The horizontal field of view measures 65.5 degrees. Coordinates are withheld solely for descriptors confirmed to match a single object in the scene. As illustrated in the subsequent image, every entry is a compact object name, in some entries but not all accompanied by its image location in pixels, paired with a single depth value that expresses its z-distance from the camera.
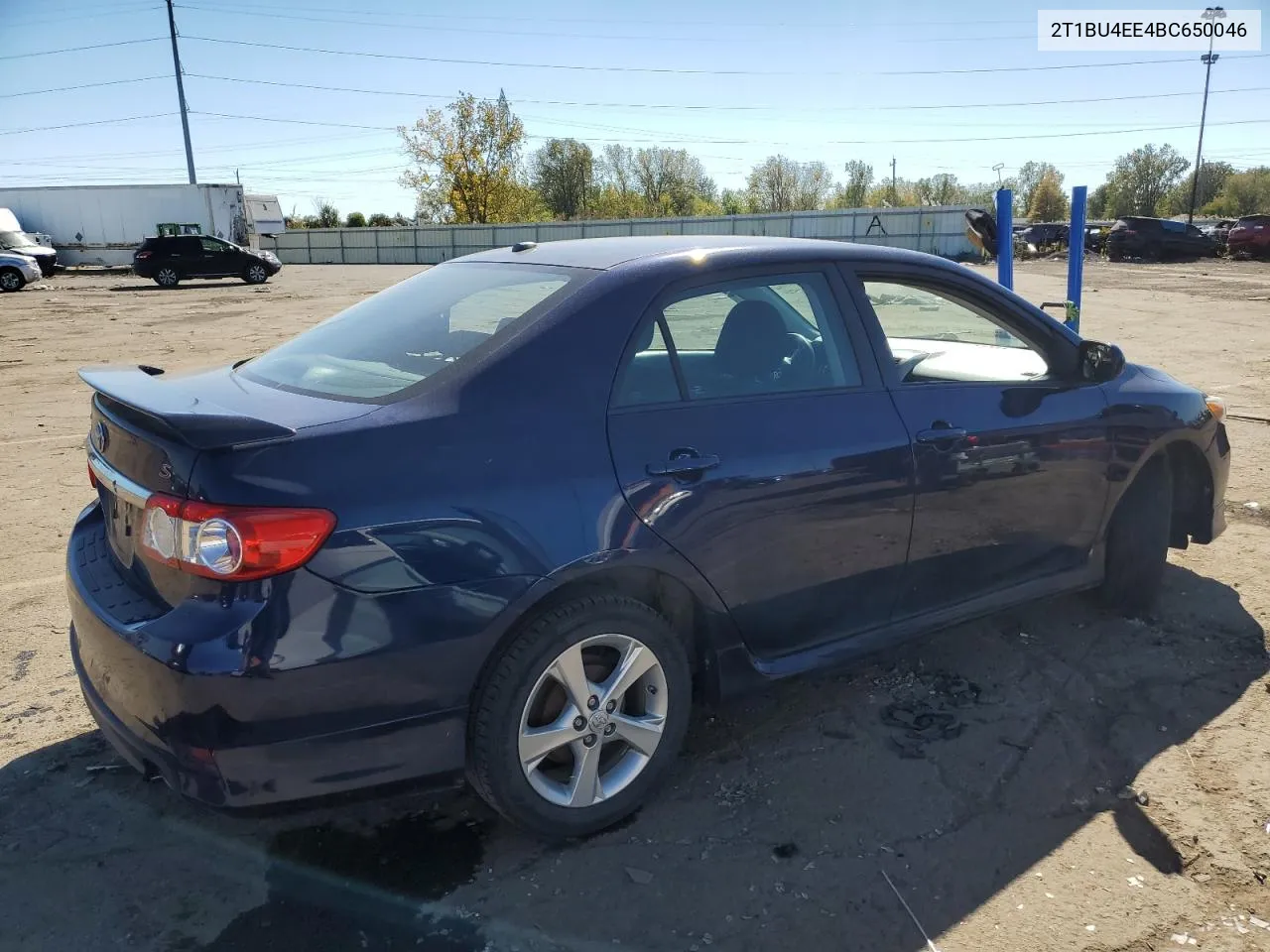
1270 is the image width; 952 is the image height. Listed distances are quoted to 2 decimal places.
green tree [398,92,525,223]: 57.84
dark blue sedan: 2.31
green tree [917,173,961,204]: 94.19
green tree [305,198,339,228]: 76.69
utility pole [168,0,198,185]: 49.81
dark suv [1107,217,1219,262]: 37.28
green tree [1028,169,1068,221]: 87.19
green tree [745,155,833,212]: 82.12
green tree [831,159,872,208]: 89.94
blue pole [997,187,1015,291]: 7.60
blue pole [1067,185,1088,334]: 7.65
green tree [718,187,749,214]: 81.62
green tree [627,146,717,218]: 79.75
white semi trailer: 41.88
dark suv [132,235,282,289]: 31.17
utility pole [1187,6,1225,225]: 51.66
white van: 34.97
